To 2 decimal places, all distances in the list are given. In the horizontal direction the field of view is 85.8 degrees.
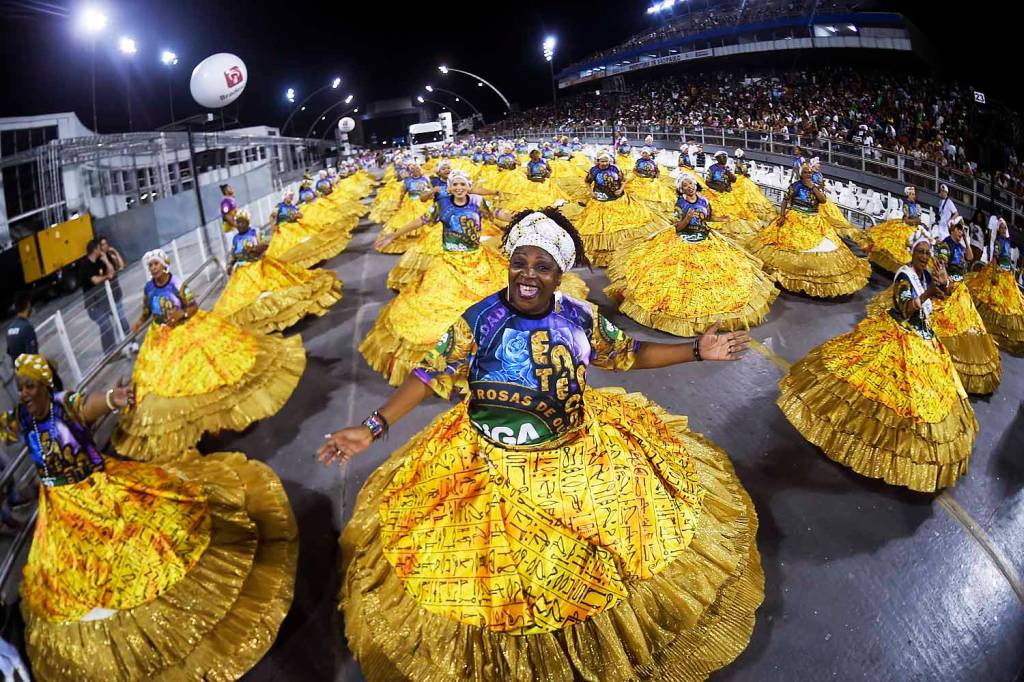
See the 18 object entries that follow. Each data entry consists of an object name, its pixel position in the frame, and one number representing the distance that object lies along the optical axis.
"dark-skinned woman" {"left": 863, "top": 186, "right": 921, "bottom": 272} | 9.17
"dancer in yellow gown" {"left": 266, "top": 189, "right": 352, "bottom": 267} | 11.69
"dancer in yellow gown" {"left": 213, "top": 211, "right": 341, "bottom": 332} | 7.82
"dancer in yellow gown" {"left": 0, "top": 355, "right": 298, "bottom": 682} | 2.86
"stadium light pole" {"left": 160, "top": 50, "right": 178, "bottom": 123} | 10.62
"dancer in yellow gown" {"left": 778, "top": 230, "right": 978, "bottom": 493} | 4.13
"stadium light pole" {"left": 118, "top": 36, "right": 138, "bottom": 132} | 9.23
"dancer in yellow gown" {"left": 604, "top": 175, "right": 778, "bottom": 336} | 6.96
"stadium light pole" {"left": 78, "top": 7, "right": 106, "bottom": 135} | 7.42
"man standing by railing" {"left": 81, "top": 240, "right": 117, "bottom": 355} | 7.66
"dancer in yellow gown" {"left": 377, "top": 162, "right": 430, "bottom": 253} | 13.13
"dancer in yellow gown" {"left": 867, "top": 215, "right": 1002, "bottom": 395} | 5.54
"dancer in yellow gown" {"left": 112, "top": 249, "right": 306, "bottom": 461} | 5.18
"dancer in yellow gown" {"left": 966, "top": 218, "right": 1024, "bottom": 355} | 6.62
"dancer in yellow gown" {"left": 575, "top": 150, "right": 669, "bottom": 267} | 10.08
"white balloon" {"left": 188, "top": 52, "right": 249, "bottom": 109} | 9.33
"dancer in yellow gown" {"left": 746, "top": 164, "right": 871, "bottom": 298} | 8.16
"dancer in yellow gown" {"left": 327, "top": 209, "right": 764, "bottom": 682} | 2.51
